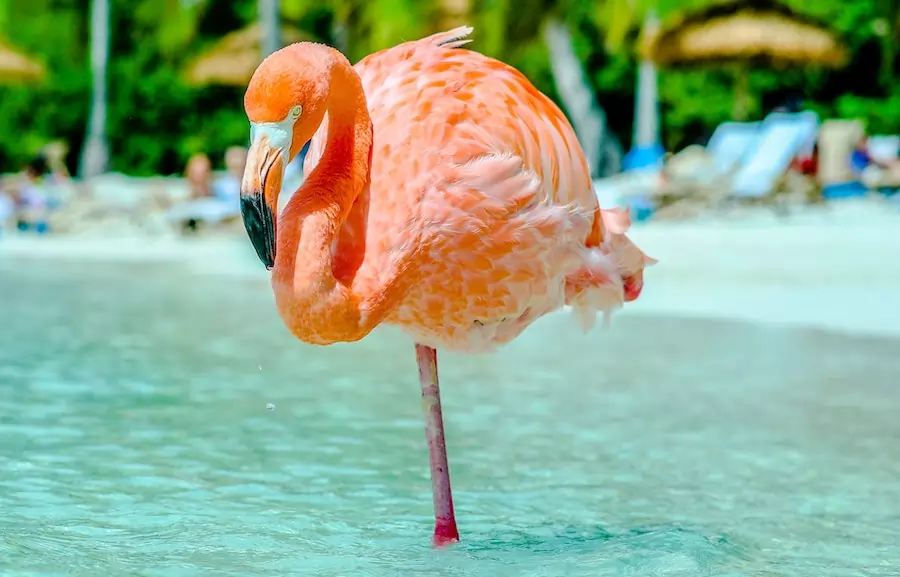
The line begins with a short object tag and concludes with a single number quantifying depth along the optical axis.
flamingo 3.48
